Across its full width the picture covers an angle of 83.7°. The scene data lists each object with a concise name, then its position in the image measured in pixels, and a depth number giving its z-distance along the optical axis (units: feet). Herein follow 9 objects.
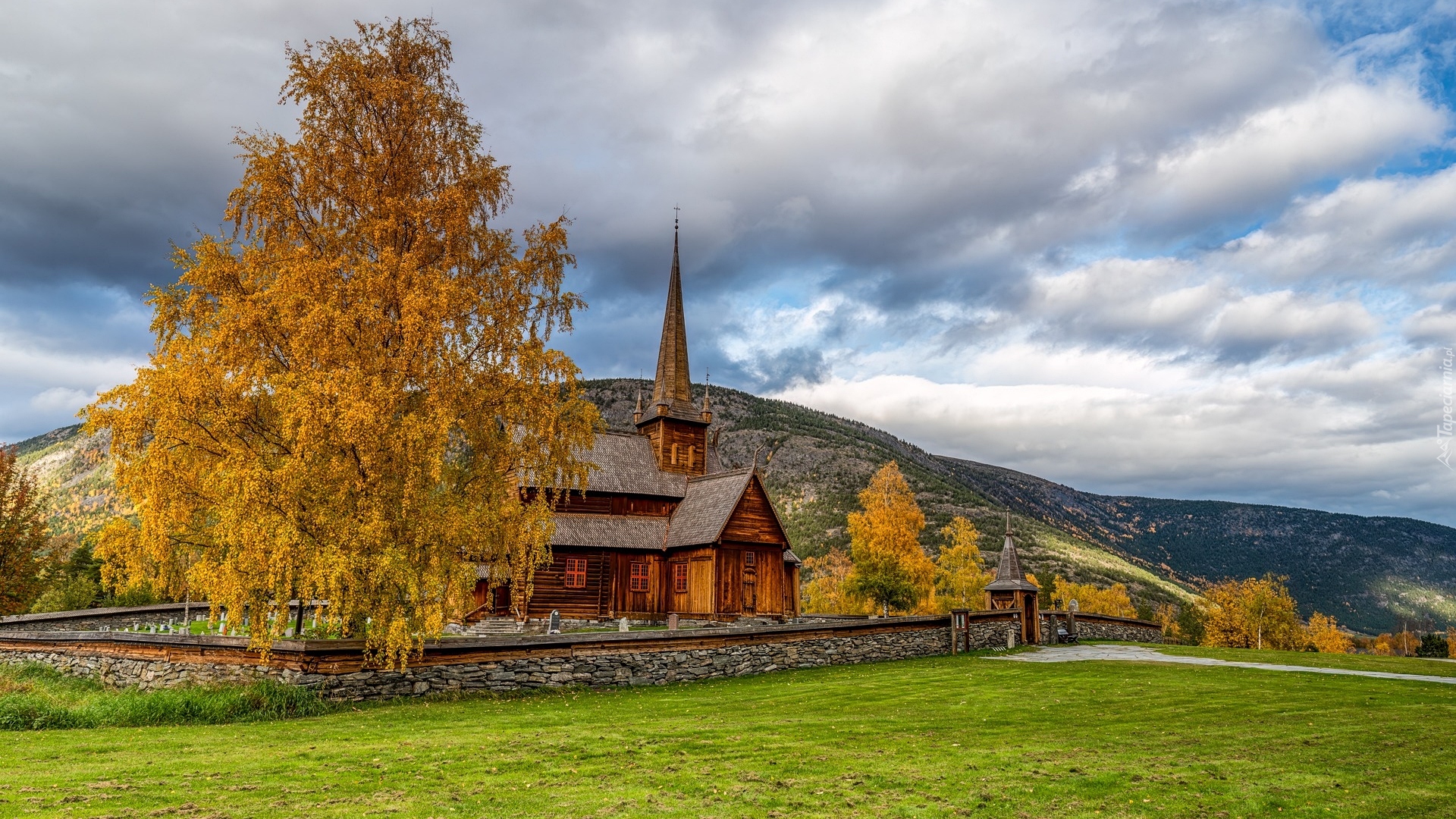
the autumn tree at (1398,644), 281.76
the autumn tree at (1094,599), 259.12
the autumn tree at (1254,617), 193.98
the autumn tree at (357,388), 52.70
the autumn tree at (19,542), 99.45
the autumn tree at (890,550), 154.71
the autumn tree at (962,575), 189.88
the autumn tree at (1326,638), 244.01
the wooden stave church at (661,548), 118.62
